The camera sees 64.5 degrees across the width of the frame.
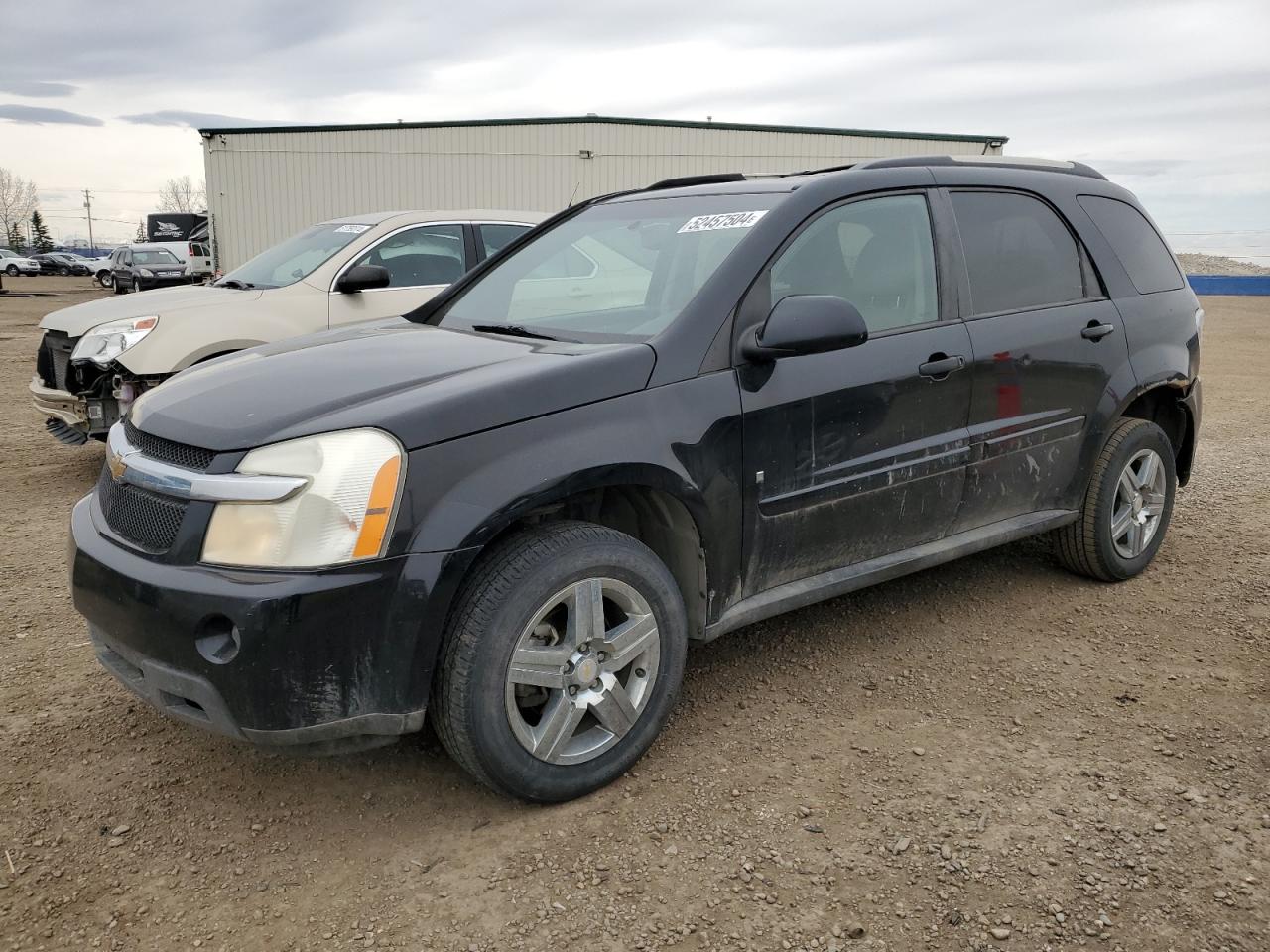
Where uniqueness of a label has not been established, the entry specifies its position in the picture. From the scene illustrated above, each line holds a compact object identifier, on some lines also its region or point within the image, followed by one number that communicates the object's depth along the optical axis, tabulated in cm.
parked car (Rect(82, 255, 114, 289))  3894
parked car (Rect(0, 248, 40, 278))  5088
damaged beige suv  603
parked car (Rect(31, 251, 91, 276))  5475
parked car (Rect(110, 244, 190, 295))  3159
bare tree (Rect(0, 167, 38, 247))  11606
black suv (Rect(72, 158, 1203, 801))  244
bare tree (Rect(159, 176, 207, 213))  13712
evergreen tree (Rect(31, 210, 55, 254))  9620
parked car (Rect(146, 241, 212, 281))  2917
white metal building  2392
